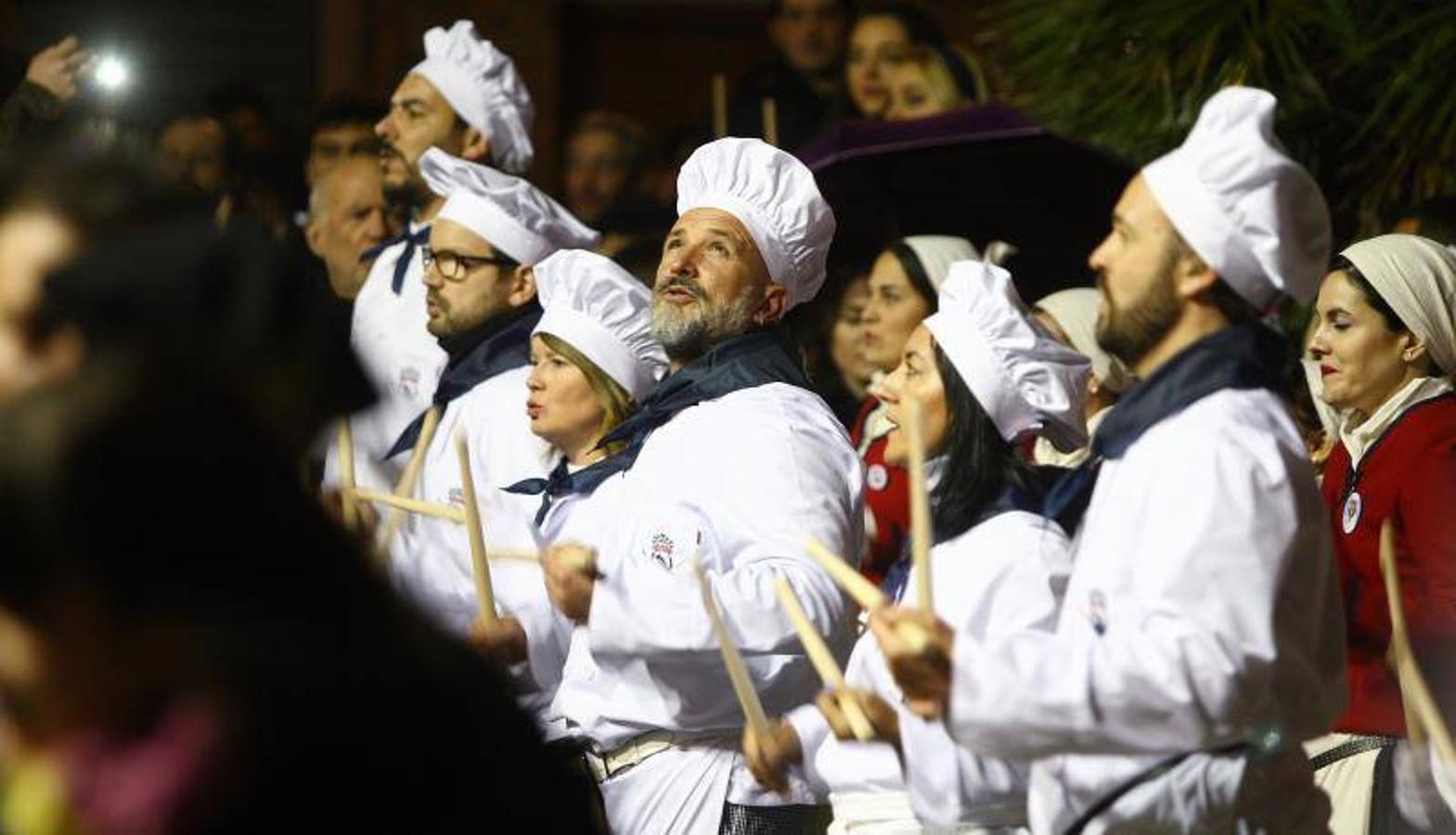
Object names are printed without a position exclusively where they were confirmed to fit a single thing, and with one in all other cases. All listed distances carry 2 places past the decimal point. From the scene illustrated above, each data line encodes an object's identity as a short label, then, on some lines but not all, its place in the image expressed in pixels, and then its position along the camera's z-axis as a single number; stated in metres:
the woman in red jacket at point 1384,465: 10.48
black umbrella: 13.52
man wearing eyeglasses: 12.16
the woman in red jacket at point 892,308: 13.05
